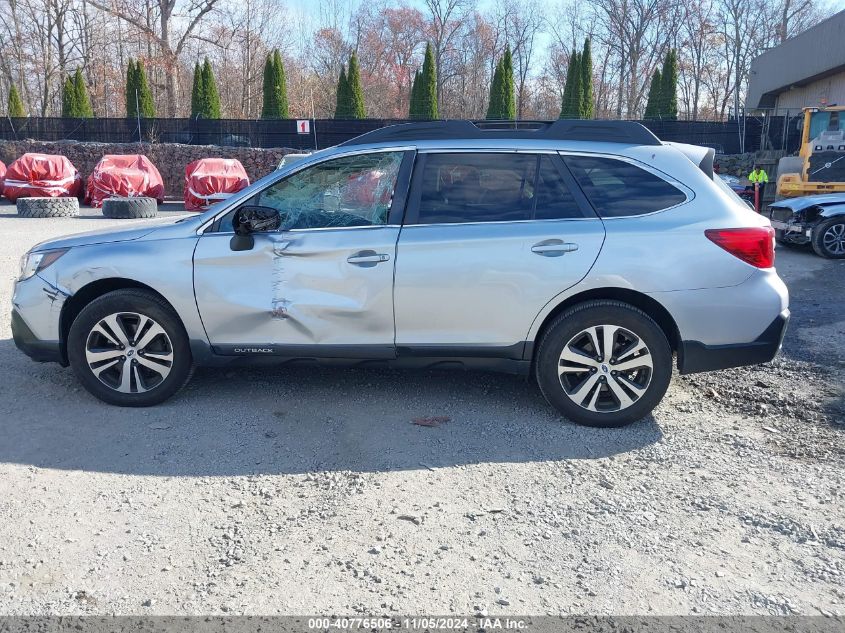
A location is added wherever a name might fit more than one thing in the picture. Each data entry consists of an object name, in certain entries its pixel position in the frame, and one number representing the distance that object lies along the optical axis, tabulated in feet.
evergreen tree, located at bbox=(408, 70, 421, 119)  118.42
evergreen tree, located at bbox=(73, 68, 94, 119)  115.85
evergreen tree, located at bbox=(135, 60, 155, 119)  112.88
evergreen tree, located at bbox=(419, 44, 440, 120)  117.91
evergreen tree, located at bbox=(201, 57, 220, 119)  112.68
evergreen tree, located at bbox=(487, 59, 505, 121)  120.26
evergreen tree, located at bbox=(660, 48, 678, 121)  115.71
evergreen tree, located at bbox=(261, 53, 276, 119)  113.80
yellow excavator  49.67
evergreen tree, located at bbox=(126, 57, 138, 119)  112.68
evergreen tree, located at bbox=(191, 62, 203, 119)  112.16
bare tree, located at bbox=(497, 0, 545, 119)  178.91
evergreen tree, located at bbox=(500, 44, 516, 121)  120.37
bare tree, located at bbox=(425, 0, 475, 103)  177.68
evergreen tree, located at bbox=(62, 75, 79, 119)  115.44
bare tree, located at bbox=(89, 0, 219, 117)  138.31
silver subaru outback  14.34
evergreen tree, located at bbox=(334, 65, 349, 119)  112.27
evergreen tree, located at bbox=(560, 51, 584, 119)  118.52
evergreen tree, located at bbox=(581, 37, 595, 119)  118.62
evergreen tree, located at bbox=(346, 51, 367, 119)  112.06
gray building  82.23
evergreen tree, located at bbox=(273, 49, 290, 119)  113.80
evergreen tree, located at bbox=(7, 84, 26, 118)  117.60
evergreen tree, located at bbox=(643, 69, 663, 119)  115.03
